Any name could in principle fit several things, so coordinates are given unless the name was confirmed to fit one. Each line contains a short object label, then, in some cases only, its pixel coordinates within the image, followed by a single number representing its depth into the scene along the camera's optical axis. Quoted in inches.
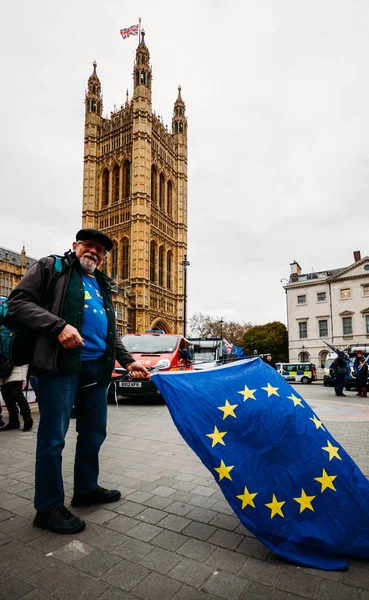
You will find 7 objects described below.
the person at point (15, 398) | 226.4
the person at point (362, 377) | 575.8
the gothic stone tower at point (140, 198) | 2112.5
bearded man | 95.6
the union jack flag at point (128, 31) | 2090.8
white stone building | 1686.8
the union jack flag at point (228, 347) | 864.9
